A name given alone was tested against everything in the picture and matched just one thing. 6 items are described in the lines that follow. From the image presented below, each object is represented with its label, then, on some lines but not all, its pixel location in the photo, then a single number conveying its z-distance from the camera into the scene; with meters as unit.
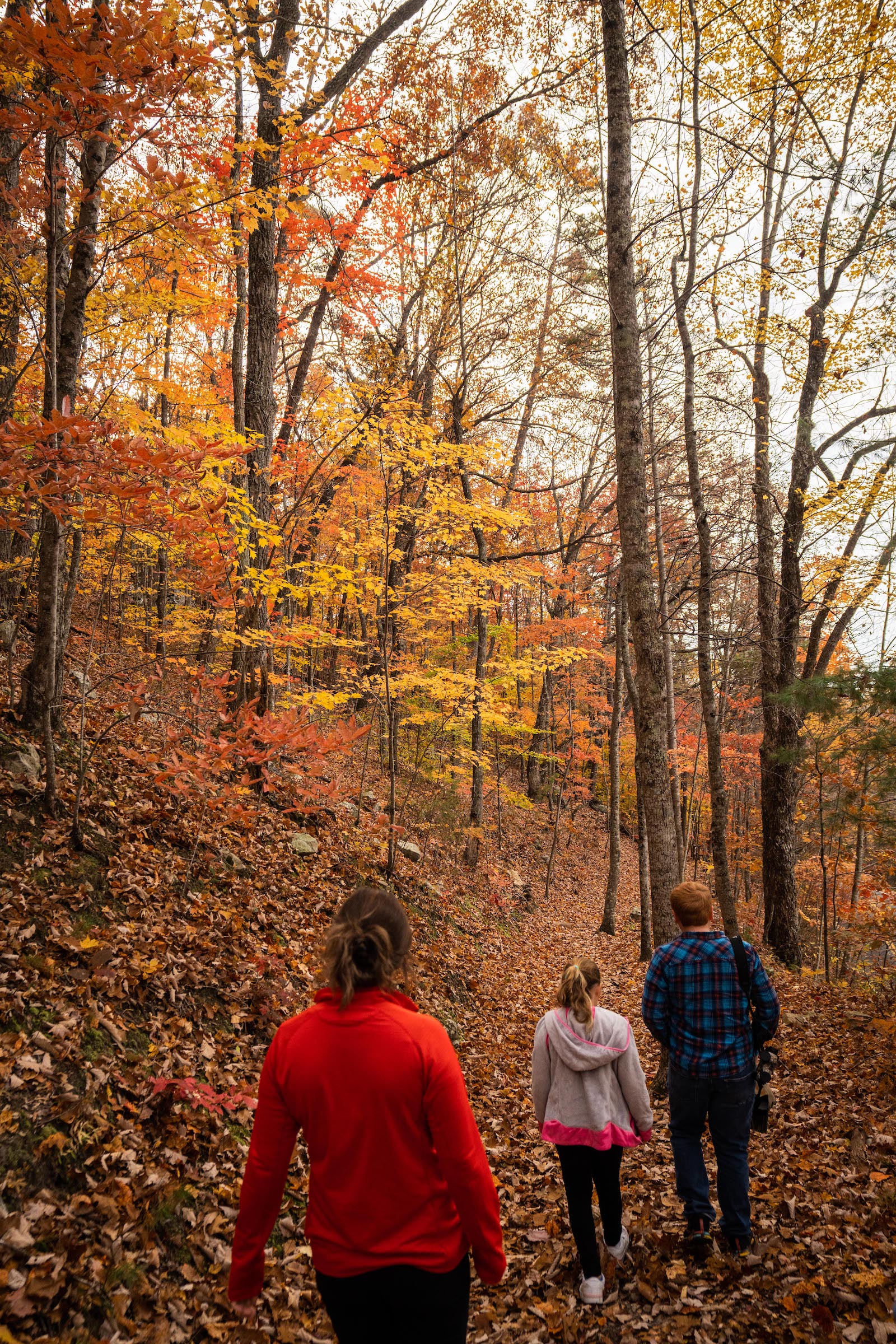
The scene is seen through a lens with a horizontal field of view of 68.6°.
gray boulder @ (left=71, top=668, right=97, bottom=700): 5.21
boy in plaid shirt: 3.67
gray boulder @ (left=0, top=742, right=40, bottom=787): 5.34
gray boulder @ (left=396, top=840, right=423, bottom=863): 11.92
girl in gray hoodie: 3.48
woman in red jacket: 1.87
